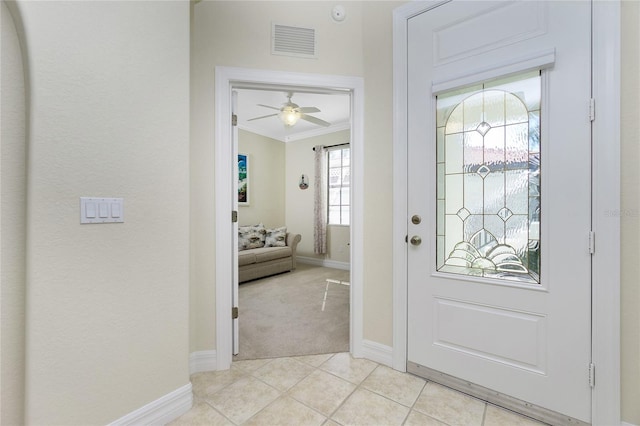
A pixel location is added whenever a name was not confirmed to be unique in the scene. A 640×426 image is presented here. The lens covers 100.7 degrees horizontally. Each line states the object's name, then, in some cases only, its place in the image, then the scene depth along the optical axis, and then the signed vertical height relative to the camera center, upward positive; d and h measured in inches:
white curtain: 214.1 +9.3
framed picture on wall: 209.0 +25.9
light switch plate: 45.9 +0.3
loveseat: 166.9 -26.4
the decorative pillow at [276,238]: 195.7 -19.3
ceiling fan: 136.9 +52.6
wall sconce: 228.1 +26.3
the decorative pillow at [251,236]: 184.1 -17.5
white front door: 52.4 +3.4
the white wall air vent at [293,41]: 77.4 +50.4
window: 210.1 +20.7
